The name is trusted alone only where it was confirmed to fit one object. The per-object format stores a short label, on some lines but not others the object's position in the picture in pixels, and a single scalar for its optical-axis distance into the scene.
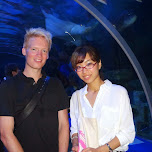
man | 2.03
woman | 1.93
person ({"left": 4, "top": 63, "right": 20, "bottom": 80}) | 5.29
